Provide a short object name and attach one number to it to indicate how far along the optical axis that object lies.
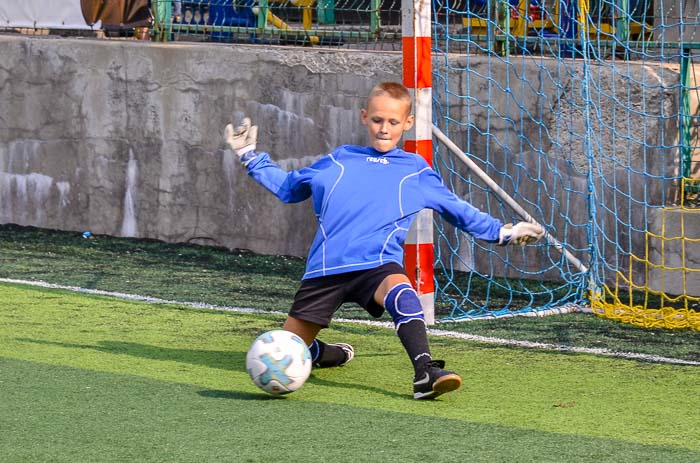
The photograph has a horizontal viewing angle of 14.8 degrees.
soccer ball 10.41
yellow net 15.22
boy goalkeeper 11.01
